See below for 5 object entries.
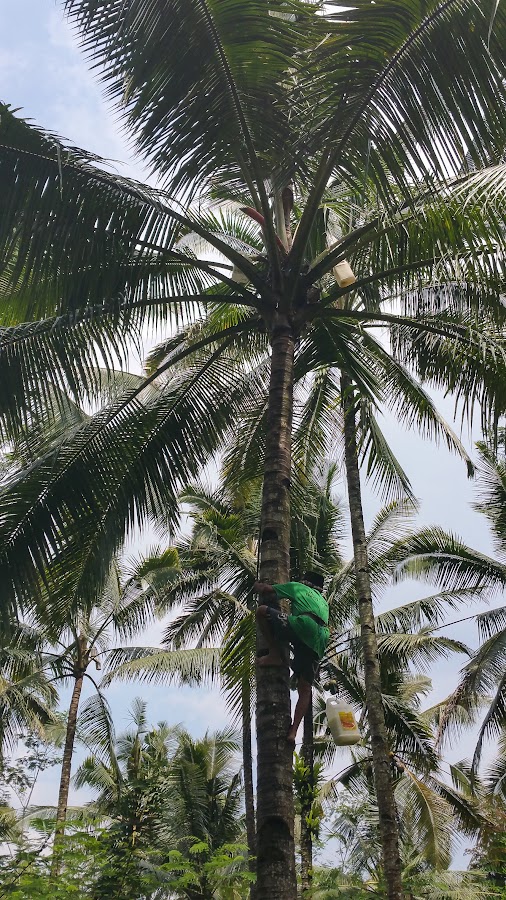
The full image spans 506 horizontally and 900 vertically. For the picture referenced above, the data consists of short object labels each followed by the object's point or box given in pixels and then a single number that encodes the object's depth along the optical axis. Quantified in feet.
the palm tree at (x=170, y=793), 34.68
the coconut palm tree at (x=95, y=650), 53.78
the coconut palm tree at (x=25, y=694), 49.59
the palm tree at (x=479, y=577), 50.24
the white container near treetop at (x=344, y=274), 20.51
